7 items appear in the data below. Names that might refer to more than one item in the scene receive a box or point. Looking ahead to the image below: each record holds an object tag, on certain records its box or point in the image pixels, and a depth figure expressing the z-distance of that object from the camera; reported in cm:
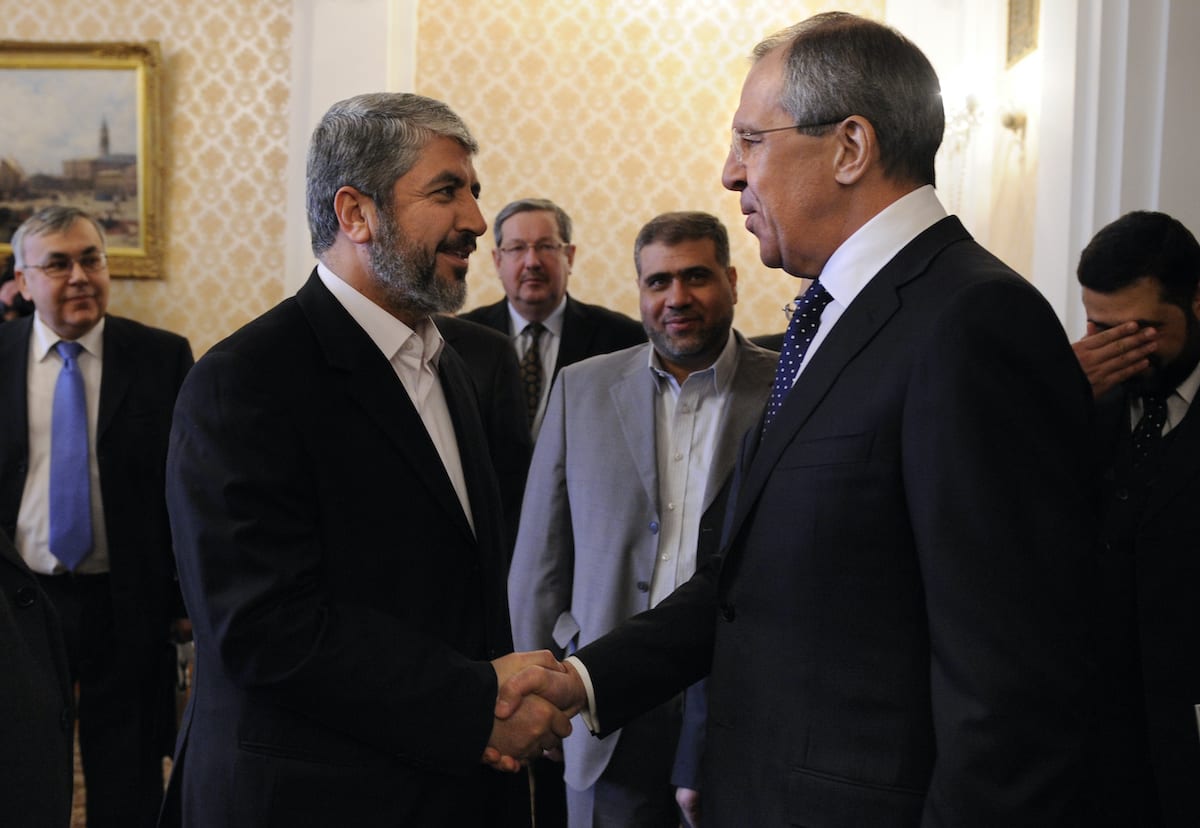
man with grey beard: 188
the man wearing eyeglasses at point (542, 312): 504
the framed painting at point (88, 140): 714
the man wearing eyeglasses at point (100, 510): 398
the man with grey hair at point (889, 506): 145
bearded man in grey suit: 299
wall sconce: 561
